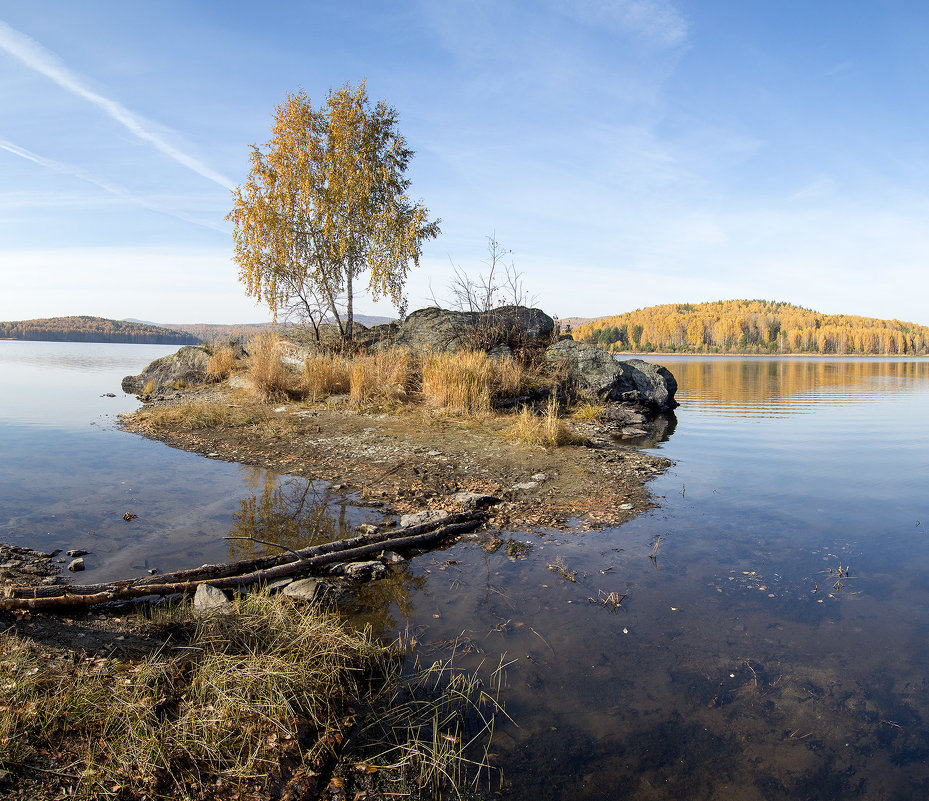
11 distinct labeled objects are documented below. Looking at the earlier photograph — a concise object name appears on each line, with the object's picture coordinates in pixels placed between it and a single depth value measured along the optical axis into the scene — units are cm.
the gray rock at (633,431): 1148
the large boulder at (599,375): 1355
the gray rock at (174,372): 1739
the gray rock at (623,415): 1268
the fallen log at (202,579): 356
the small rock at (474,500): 622
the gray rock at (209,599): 363
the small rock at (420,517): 557
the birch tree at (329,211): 1525
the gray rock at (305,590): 398
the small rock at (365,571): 452
